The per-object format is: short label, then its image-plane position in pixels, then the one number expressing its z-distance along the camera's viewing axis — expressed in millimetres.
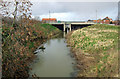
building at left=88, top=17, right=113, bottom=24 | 84931
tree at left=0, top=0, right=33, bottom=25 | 6113
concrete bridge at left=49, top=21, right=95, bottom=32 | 60262
